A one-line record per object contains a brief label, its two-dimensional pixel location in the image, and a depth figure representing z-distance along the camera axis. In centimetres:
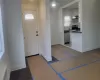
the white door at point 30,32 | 389
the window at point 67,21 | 670
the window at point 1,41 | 220
